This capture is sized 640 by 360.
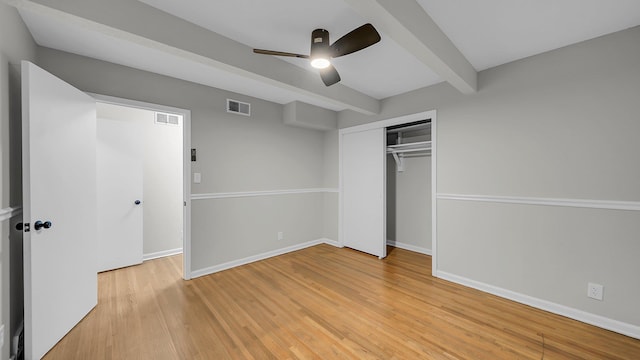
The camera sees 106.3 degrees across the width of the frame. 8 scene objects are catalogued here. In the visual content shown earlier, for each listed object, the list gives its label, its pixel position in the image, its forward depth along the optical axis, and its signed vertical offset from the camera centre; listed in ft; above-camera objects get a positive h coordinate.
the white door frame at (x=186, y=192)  9.71 -0.55
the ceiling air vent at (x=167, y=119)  12.07 +3.06
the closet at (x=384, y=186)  12.42 -0.46
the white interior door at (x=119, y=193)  10.47 -0.63
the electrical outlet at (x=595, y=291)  6.77 -3.24
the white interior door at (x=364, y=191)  12.39 -0.69
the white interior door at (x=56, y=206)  5.32 -0.71
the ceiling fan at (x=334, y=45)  5.38 +3.24
